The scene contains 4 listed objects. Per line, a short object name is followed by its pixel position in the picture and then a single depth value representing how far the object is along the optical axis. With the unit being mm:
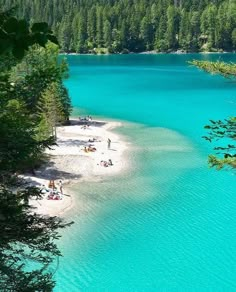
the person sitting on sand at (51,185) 33325
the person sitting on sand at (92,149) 43369
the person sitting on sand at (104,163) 38984
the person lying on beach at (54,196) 31234
